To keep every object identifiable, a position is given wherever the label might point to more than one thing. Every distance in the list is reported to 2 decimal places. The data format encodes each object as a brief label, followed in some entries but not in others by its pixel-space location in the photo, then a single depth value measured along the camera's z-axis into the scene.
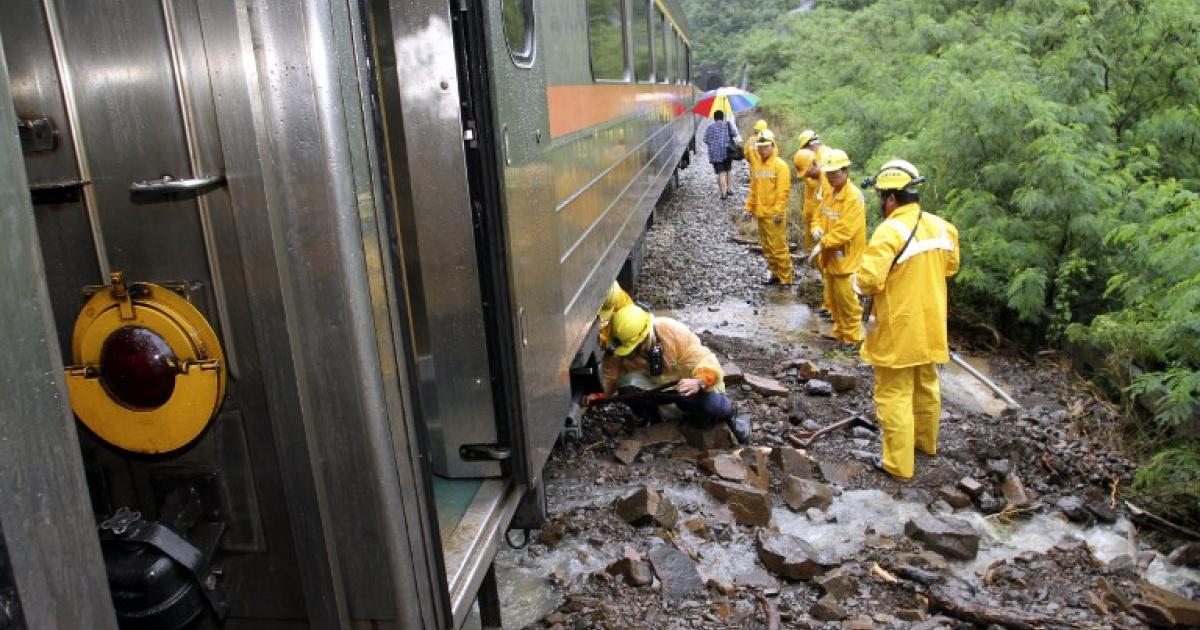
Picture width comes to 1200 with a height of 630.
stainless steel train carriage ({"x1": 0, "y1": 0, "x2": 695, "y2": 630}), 1.40
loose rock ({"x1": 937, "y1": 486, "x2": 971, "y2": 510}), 4.53
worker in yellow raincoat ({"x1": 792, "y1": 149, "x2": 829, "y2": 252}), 8.55
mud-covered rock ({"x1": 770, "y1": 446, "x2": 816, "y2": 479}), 4.76
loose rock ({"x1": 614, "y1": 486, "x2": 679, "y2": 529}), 4.14
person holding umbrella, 13.91
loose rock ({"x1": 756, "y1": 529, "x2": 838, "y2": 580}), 3.72
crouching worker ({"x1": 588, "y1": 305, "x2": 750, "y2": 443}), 4.96
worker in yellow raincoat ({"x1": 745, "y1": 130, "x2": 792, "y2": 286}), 9.05
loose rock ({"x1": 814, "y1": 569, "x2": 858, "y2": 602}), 3.59
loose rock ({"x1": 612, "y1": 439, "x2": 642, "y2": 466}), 4.91
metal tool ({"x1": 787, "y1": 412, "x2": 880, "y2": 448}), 5.33
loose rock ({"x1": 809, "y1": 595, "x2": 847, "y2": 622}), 3.41
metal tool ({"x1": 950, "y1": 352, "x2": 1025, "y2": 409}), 5.90
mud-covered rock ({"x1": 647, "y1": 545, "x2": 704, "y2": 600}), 3.58
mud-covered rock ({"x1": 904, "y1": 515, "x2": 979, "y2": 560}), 3.95
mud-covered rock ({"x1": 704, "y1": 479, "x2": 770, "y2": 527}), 4.25
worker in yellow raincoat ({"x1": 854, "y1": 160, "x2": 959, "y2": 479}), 4.52
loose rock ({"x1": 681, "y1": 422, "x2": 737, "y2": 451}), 5.07
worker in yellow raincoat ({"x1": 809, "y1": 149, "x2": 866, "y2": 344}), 7.02
